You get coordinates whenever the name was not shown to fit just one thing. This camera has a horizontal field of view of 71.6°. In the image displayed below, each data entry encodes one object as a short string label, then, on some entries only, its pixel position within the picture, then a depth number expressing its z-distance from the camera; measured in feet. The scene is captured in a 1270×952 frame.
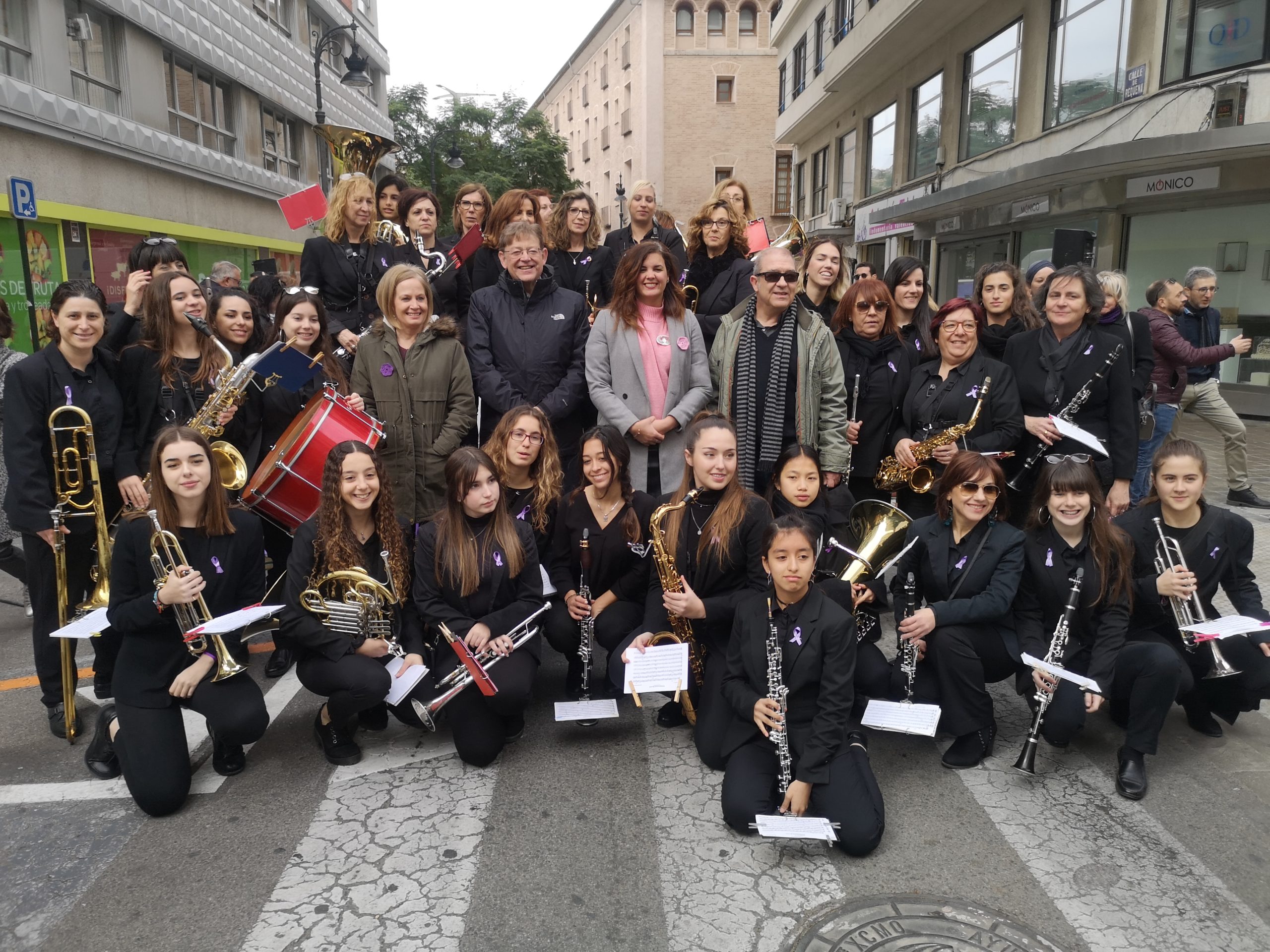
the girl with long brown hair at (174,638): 11.41
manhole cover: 8.59
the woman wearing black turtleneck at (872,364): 17.42
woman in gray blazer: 16.70
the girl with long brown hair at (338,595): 12.50
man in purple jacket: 24.30
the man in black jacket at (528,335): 17.40
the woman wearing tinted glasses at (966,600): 12.44
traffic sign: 23.72
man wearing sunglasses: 16.43
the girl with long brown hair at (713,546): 13.46
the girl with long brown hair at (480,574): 13.03
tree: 131.34
